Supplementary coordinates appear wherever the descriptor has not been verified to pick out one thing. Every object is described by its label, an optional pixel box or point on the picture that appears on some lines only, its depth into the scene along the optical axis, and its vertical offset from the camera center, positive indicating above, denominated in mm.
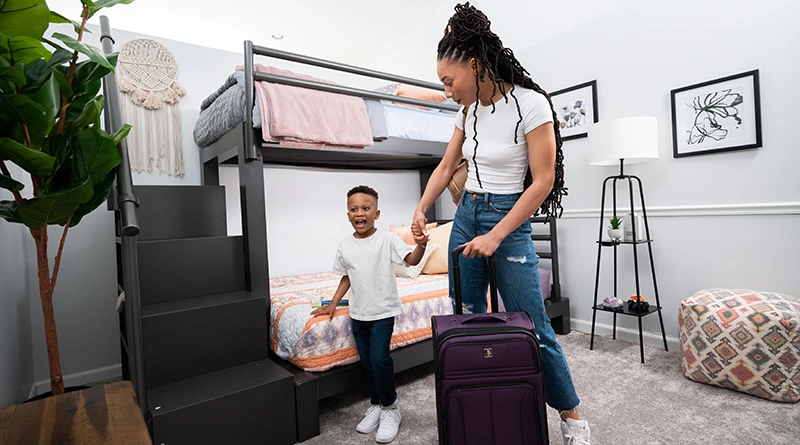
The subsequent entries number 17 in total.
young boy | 1694 -305
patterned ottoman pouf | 1747 -605
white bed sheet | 2607 +639
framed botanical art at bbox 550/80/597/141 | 2744 +706
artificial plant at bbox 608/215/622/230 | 2438 -73
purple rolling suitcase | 1081 -441
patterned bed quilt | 1723 -446
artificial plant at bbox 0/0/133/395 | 920 +270
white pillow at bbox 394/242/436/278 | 2619 -308
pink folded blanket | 1966 +548
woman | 1142 +142
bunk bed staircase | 1229 -423
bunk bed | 1696 +334
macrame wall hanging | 2633 +838
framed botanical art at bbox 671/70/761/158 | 2113 +477
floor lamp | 2227 +361
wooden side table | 727 -350
